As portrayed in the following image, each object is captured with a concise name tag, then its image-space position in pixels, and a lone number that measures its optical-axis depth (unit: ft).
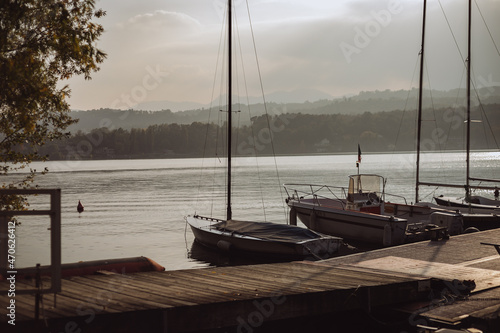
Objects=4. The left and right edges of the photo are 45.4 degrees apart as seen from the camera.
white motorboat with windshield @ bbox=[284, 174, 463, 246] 85.97
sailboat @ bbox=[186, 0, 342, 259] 76.07
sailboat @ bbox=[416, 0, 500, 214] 102.89
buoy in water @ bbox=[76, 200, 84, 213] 195.21
